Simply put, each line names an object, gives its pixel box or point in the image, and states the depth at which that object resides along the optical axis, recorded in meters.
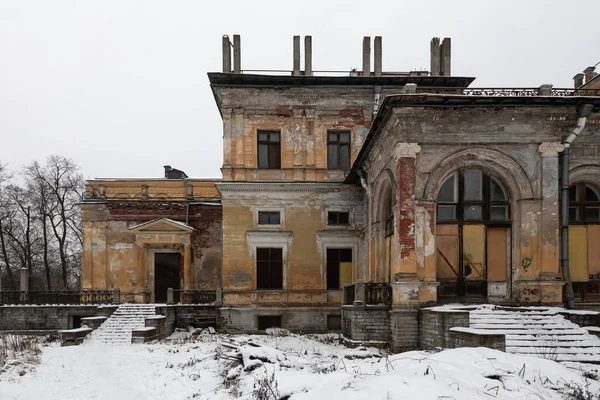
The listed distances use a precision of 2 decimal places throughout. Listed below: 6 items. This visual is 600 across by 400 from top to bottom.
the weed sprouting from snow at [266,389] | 7.16
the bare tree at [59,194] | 33.12
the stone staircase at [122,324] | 18.11
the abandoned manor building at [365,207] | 13.20
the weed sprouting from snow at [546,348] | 10.14
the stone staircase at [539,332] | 10.34
